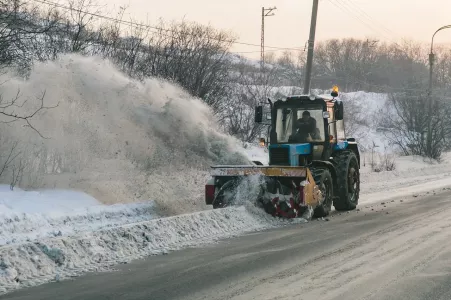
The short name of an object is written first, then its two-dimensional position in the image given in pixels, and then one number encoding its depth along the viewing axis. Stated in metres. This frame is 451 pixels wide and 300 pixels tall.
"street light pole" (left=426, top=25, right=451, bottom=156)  32.90
